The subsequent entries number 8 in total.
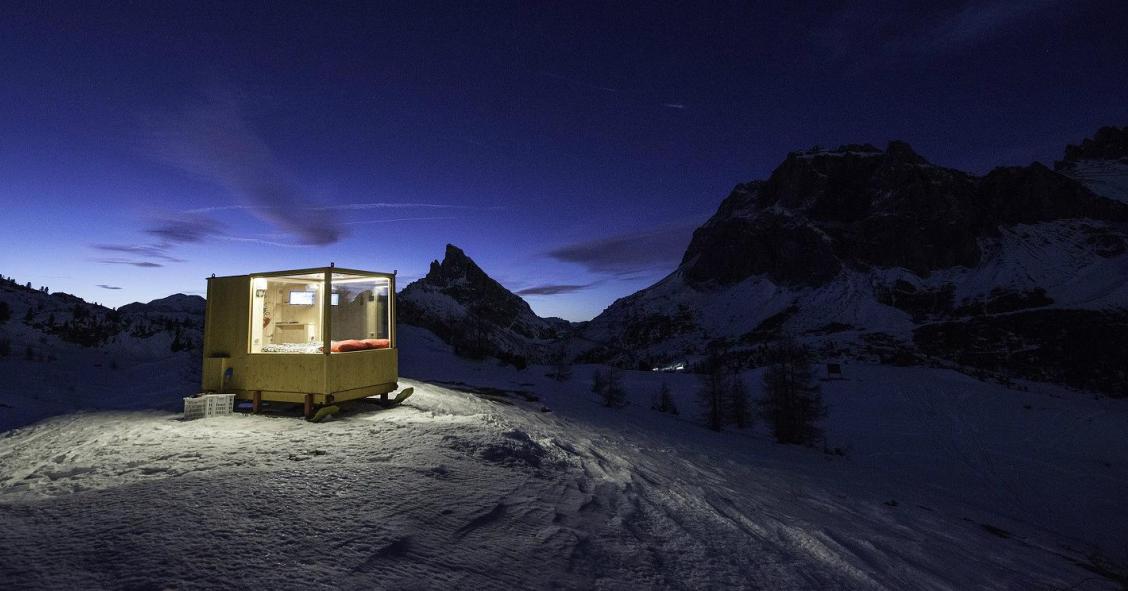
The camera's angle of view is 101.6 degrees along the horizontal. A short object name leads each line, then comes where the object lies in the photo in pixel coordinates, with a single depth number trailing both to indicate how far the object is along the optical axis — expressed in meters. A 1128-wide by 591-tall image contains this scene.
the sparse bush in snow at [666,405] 29.67
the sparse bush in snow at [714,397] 26.50
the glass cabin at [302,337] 9.59
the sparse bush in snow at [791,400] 24.25
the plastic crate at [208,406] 9.16
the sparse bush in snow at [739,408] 27.66
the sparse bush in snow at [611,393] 25.80
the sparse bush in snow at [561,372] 36.29
